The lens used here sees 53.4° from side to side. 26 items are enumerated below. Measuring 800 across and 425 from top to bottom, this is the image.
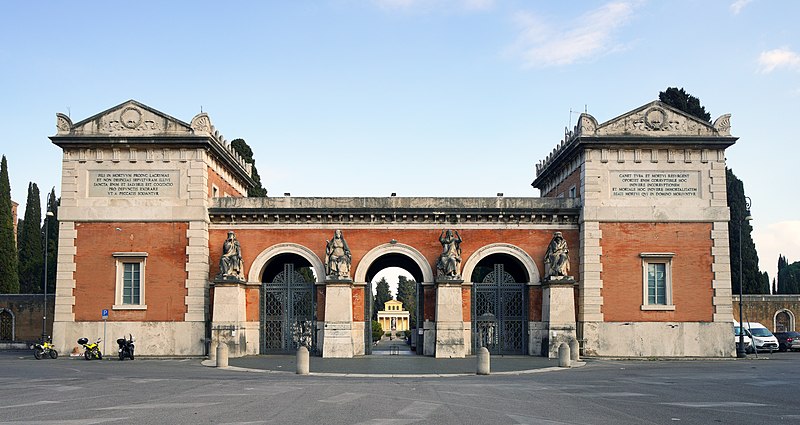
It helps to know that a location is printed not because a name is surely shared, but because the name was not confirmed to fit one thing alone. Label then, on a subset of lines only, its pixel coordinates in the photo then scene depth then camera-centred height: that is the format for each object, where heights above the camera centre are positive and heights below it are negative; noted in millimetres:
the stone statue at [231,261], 30906 +1434
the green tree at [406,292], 114812 +866
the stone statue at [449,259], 31000 +1504
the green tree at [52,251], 62550 +3755
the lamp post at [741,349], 32753 -2126
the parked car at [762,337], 38919 -1966
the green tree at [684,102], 47156 +11587
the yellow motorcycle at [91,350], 29750 -1940
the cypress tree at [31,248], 63281 +4110
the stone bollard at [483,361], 23672 -1882
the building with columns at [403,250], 30984 +1893
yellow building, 109631 -2929
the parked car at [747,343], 38438 -2177
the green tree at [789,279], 72394 +1887
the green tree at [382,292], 124575 +929
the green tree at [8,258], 56812 +2861
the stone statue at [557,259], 31094 +1514
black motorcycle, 29391 -1836
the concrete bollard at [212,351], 29031 -1950
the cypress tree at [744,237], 52375 +4078
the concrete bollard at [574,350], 29294 -1958
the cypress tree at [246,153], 50812 +9289
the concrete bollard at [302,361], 23734 -1889
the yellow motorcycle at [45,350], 30469 -2002
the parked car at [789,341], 41938 -2298
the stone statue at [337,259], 31000 +1522
